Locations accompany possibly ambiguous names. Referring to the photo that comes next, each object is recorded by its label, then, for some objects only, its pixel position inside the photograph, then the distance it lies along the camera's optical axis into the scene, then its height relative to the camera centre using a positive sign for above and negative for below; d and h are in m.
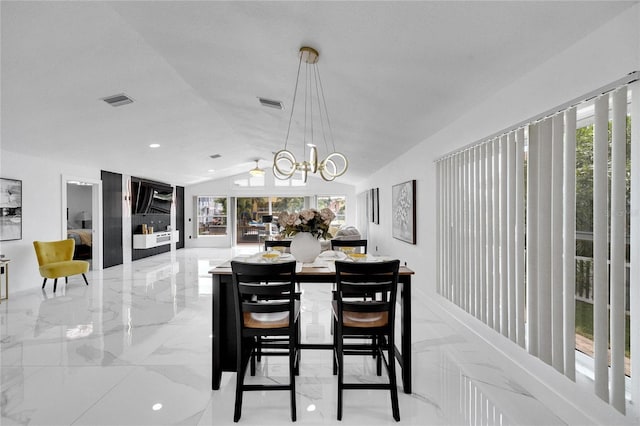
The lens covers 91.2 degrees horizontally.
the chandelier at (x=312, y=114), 2.65 +1.31
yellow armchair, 4.95 -0.74
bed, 7.24 -0.57
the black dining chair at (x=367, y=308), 1.97 -0.60
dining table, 2.25 -0.76
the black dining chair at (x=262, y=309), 1.95 -0.59
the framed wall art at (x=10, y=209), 4.79 +0.12
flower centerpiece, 2.78 -0.04
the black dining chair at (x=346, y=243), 3.79 -0.33
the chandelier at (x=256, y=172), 8.11 +1.15
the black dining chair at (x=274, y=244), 3.92 -0.35
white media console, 8.09 -0.63
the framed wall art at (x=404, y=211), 4.57 +0.08
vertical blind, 1.52 -0.12
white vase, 2.74 -0.28
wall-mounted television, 8.26 +0.54
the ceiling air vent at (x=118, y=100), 3.76 +1.44
